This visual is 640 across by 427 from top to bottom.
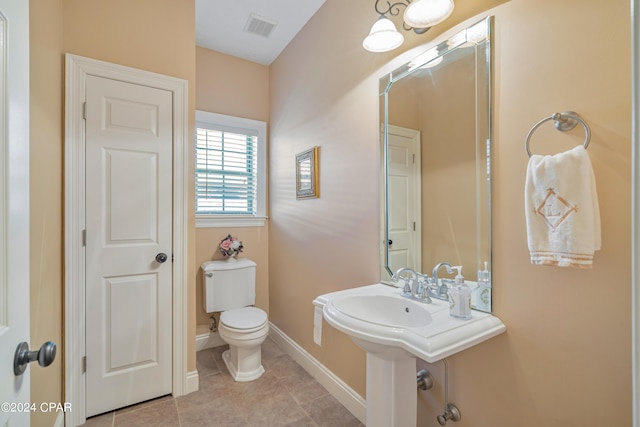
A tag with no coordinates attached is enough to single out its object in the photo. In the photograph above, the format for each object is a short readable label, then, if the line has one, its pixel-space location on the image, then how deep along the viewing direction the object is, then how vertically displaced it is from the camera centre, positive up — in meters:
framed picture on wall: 2.26 +0.32
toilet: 2.20 -0.82
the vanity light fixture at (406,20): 1.25 +0.88
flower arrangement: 2.72 -0.31
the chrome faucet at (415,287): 1.37 -0.36
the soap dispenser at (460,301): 1.14 -0.35
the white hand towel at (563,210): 0.87 +0.01
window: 2.80 +0.44
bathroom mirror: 1.22 +0.26
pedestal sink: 1.01 -0.45
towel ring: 0.92 +0.30
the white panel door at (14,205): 0.62 +0.02
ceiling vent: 2.34 +1.57
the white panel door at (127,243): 1.81 -0.19
